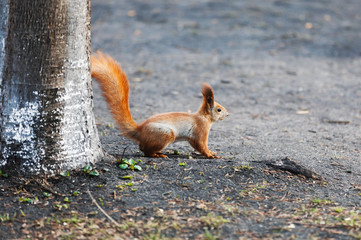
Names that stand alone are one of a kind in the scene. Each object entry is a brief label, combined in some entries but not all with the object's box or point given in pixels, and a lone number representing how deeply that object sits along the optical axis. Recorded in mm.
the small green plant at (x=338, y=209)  7023
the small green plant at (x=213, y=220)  6535
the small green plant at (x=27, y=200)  7000
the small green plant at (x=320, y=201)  7359
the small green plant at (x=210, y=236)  6203
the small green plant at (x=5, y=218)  6590
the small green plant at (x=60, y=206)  6906
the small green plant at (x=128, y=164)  7942
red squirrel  8875
